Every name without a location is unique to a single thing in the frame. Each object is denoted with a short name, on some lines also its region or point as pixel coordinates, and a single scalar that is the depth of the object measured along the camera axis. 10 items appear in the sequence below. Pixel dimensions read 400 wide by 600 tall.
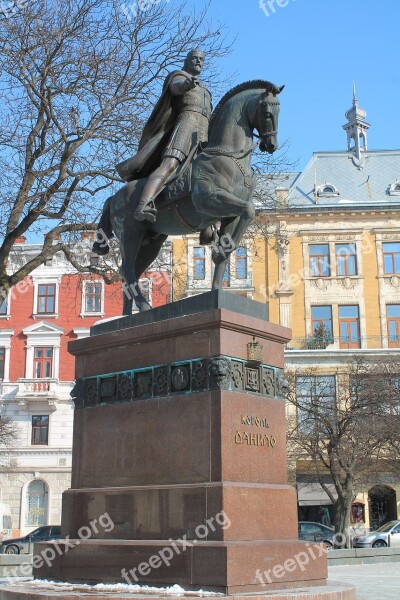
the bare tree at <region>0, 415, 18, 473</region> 38.41
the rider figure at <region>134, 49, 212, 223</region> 8.67
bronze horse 8.33
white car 29.94
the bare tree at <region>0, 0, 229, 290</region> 18.59
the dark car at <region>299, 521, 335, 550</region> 28.34
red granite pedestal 6.89
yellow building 42.72
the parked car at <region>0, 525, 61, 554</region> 29.05
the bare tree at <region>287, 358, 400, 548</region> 29.11
